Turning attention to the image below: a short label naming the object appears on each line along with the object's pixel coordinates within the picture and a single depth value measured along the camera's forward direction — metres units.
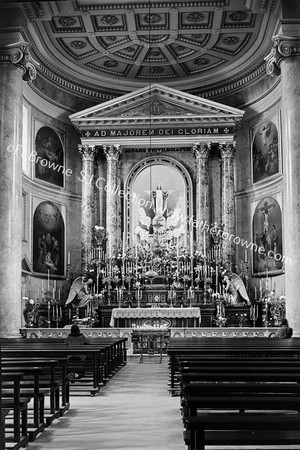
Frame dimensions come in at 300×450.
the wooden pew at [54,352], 10.04
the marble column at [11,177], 17.77
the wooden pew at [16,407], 6.53
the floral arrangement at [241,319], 23.35
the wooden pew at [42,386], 7.46
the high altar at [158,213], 24.74
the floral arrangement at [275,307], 22.70
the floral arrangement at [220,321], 22.48
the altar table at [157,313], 21.31
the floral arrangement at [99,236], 26.12
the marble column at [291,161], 17.33
